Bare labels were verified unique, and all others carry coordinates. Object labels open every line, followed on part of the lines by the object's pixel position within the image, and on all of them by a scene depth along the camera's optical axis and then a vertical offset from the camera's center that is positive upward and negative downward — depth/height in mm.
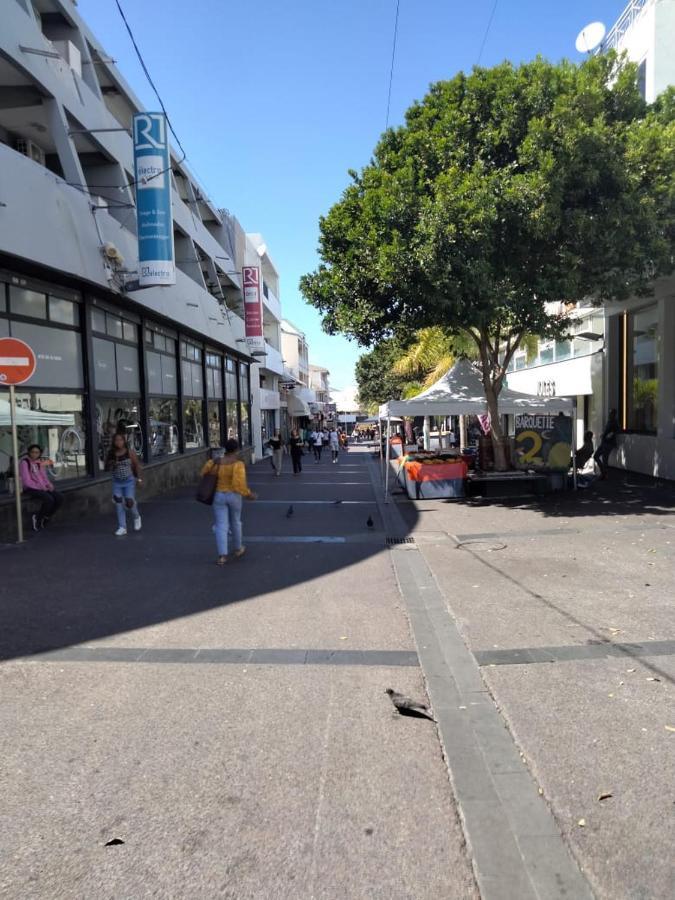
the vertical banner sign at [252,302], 28375 +5284
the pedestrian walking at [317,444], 32503 -1149
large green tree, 10844 +3730
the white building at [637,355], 15797 +1840
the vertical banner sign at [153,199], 13344 +4616
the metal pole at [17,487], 9252 -890
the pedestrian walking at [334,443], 30578 -1058
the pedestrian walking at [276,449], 22938 -972
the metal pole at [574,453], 15320 -885
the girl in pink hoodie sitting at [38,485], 10328 -947
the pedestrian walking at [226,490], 8188 -848
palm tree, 21047 +2558
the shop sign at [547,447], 15391 -708
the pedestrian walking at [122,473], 10094 -765
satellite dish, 18609 +10924
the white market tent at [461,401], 14930 +401
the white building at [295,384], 51875 +3041
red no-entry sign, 9070 +908
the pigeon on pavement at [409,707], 4043 -1821
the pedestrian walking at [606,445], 17953 -809
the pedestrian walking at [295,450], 22953 -1016
